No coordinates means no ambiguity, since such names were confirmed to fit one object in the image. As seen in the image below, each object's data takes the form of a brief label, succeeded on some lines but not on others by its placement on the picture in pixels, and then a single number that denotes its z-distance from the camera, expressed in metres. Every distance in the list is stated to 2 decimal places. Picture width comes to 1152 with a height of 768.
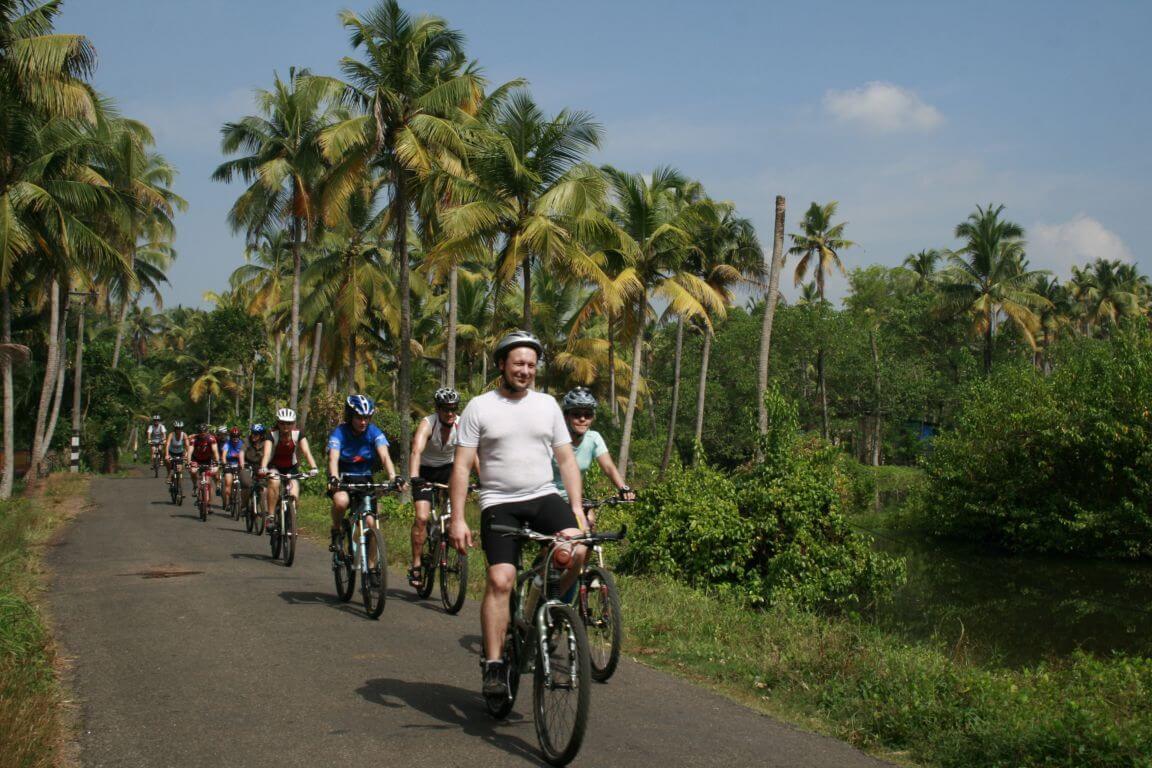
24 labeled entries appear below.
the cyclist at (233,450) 19.42
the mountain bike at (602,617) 6.11
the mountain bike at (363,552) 9.02
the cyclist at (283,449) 13.48
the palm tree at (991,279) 53.34
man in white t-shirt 5.45
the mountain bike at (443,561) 9.27
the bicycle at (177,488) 23.73
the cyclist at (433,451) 9.46
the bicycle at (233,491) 20.02
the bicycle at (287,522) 12.55
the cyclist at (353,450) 9.56
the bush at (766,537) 12.92
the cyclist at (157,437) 37.12
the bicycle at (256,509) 16.66
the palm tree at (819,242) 60.28
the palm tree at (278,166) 33.97
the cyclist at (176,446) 25.16
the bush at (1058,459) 24.36
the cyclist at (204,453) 20.44
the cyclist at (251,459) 17.94
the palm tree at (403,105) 23.52
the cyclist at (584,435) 8.44
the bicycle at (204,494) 19.47
